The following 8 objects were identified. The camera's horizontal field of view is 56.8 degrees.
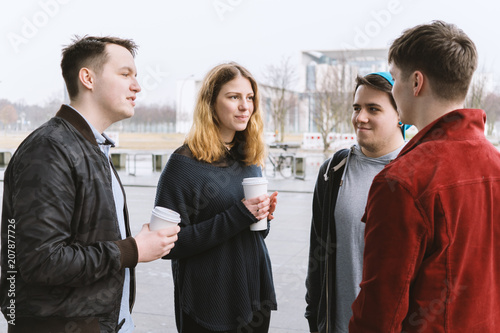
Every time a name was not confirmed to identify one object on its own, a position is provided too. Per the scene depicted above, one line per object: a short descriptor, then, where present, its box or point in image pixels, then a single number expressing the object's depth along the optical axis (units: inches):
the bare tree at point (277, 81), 1478.8
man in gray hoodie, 88.5
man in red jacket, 50.9
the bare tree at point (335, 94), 1218.0
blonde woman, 93.4
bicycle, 712.4
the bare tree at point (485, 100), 1093.6
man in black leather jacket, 61.4
